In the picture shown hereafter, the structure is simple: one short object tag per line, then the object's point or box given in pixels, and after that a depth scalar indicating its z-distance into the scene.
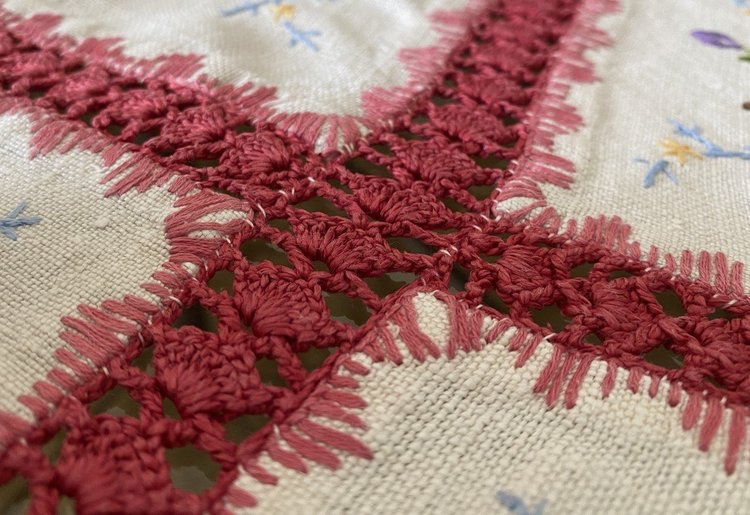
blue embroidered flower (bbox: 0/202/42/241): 0.15
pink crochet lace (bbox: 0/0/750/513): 0.13
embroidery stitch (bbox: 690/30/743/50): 0.20
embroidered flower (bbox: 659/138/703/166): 0.17
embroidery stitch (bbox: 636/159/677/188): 0.17
